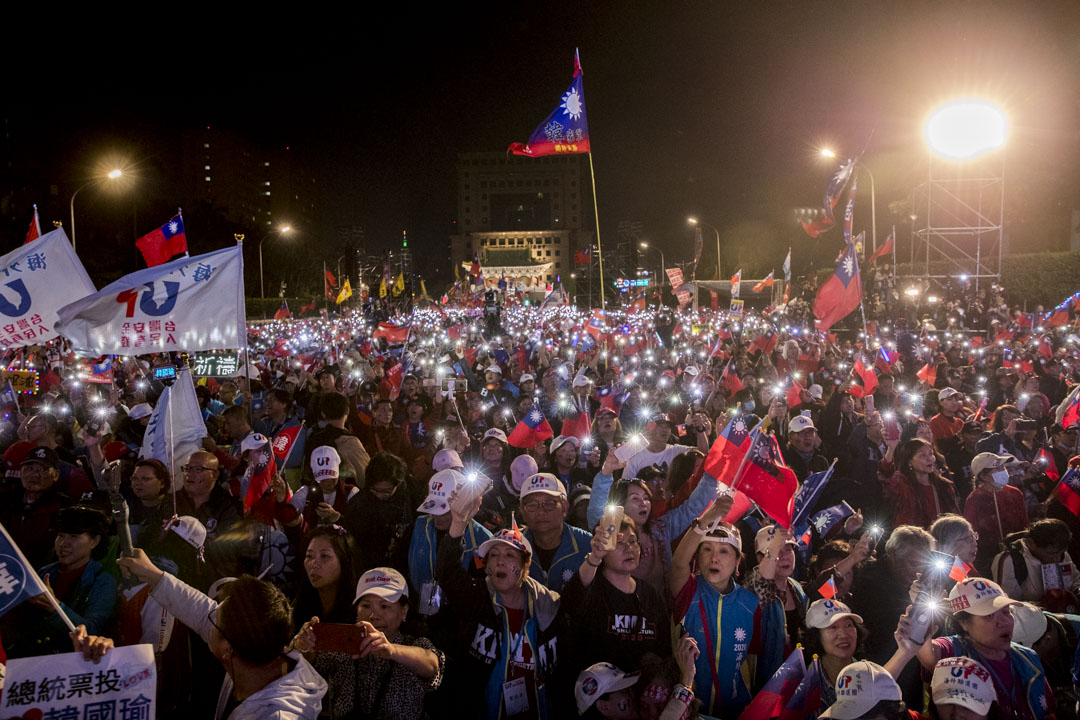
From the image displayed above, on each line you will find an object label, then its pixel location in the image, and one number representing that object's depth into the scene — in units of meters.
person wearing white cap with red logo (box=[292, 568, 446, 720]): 3.00
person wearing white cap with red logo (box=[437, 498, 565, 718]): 3.49
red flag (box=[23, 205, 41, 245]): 9.70
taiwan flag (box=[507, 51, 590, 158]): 12.26
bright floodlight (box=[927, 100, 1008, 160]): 14.54
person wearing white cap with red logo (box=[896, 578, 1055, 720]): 3.24
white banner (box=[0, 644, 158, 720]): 2.52
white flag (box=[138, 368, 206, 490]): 6.02
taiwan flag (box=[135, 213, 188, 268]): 11.26
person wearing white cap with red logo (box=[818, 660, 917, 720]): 2.87
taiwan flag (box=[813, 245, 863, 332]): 10.32
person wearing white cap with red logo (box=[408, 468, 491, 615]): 4.14
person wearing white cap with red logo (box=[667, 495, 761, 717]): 3.55
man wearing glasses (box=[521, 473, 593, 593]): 4.26
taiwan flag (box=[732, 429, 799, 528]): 4.63
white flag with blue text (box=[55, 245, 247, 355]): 6.84
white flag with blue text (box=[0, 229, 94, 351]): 7.12
